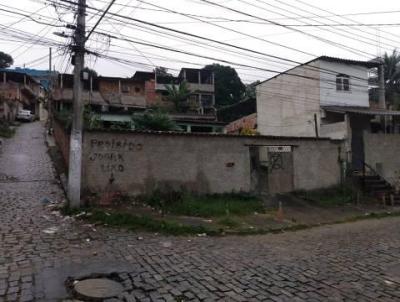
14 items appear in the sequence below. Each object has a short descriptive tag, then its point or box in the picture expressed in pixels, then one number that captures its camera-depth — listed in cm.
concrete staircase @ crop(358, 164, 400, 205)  1688
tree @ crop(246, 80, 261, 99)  4738
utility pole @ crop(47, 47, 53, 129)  3224
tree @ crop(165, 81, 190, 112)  3734
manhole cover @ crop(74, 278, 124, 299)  531
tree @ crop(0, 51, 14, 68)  5558
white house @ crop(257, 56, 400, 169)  2134
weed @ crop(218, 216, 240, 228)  1084
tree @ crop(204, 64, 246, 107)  4788
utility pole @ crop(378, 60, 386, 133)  2369
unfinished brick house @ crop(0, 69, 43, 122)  3759
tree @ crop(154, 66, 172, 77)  4342
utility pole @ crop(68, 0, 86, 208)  1063
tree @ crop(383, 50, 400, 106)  3312
